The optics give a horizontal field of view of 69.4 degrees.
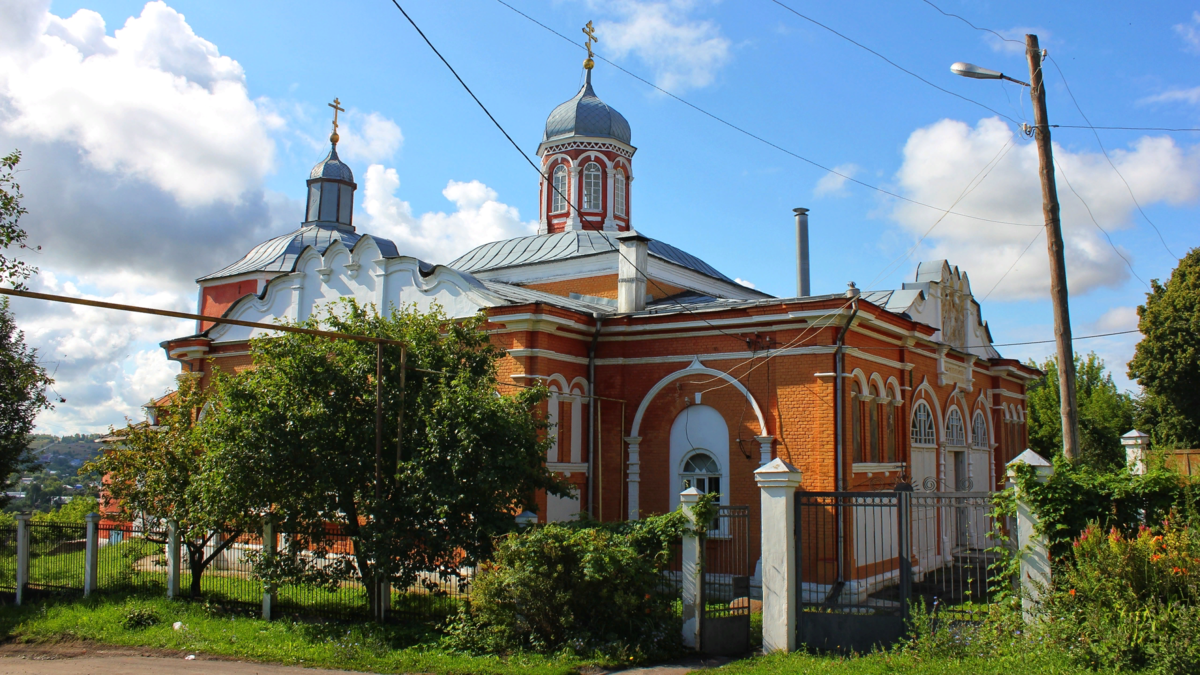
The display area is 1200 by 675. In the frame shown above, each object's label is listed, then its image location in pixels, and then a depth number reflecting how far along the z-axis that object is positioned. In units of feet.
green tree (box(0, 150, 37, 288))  47.34
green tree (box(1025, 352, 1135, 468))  110.01
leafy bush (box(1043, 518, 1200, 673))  23.77
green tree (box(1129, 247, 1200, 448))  87.76
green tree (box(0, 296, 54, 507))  52.06
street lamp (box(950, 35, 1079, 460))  34.19
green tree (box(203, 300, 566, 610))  34.71
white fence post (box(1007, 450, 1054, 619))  27.58
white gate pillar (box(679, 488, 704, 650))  31.40
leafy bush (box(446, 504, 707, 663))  30.81
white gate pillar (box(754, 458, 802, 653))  31.17
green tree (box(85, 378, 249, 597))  39.40
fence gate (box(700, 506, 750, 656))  31.58
